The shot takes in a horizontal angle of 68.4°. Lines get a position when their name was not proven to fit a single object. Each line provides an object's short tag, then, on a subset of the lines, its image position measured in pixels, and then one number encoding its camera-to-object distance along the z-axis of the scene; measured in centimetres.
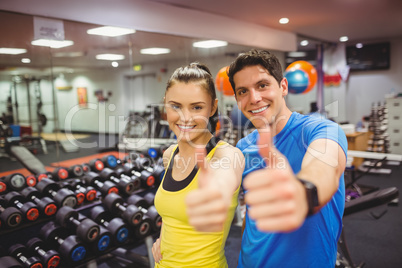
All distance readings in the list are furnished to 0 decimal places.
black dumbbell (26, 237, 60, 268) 213
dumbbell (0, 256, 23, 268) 190
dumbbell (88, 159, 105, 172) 326
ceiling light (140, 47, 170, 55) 516
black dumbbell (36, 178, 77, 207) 243
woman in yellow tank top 108
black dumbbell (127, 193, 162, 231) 269
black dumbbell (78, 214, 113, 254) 233
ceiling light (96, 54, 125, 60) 456
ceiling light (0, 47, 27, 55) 318
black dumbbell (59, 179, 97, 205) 261
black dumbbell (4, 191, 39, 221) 220
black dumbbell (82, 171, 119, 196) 278
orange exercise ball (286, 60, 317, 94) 467
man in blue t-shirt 82
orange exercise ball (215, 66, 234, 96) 389
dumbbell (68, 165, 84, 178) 308
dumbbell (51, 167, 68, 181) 295
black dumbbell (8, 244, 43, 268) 208
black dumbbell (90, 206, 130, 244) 246
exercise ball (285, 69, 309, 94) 457
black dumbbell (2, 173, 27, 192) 259
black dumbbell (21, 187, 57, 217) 232
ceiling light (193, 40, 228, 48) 533
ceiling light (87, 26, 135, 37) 382
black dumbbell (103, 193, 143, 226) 255
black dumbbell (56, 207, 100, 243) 227
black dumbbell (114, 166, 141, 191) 297
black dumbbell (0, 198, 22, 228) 206
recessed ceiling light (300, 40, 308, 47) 824
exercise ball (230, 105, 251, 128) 438
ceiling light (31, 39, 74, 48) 323
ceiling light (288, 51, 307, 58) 943
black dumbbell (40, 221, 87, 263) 219
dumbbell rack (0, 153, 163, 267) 223
